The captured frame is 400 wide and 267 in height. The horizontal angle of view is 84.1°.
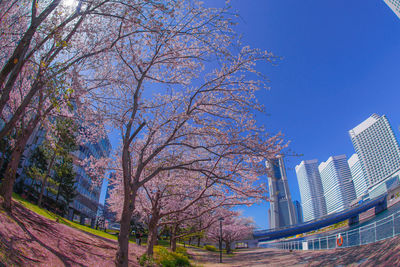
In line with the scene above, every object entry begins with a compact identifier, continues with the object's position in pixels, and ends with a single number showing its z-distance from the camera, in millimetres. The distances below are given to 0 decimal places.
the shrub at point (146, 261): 9828
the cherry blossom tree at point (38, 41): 4637
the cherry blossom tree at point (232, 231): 44250
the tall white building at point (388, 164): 188212
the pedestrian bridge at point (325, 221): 58188
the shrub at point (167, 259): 11030
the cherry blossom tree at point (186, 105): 6727
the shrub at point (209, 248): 40606
